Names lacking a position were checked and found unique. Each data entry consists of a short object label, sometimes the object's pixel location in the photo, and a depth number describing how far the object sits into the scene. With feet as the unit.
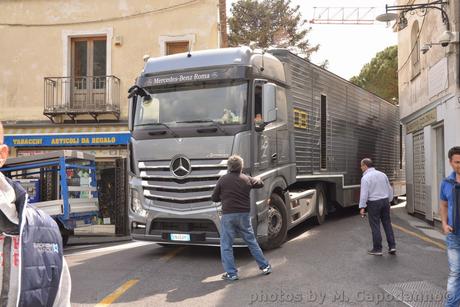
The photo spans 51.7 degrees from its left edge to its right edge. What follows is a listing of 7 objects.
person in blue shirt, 15.53
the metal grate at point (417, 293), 18.03
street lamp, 36.70
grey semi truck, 25.35
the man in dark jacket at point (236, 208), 22.17
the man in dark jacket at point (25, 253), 6.07
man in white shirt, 27.22
